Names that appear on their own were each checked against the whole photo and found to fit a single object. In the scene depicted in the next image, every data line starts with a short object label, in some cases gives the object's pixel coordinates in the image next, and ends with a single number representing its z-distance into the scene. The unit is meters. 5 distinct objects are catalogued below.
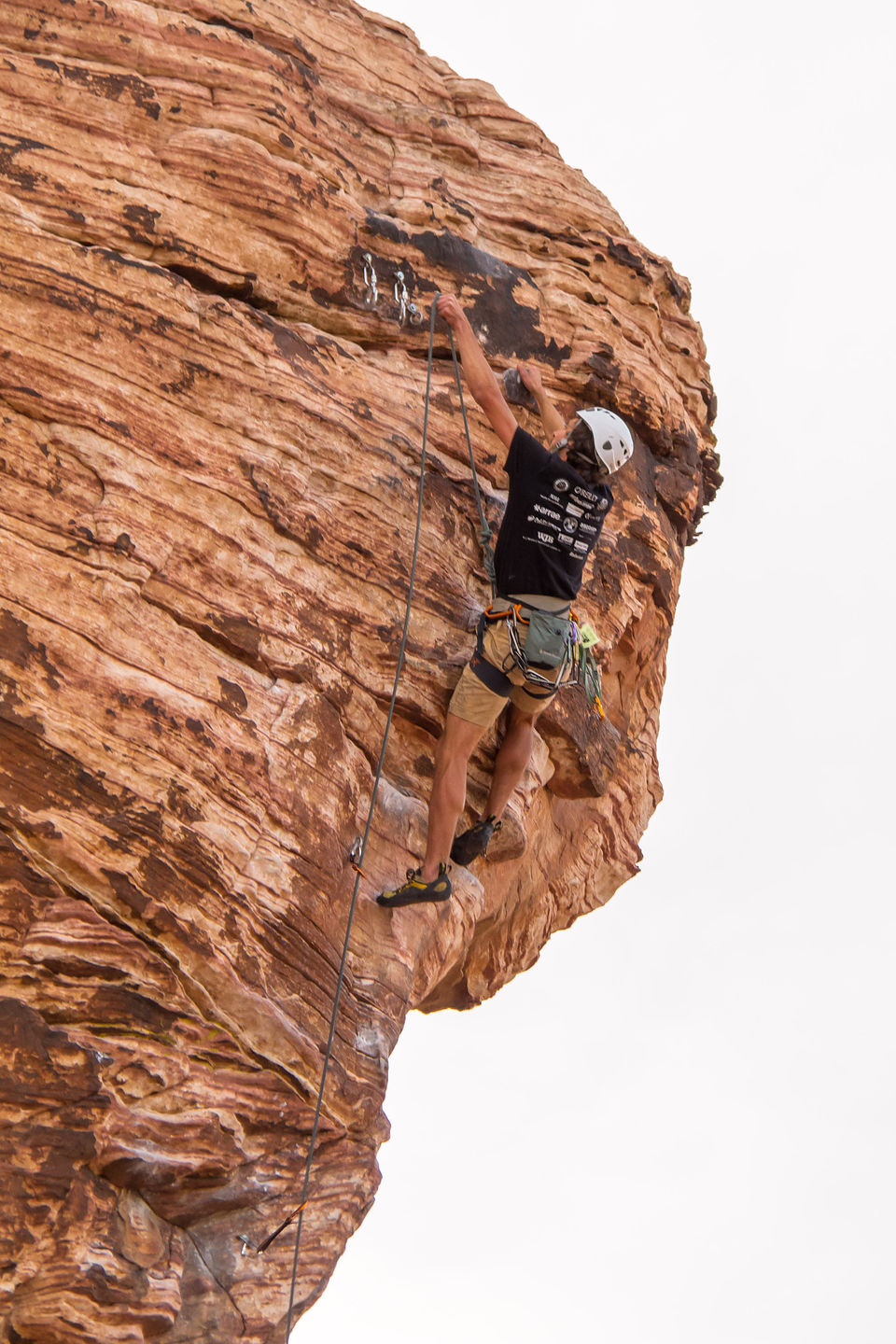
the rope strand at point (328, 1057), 15.87
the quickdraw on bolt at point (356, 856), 17.48
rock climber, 18.17
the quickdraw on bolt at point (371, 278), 20.82
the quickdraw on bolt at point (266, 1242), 15.70
